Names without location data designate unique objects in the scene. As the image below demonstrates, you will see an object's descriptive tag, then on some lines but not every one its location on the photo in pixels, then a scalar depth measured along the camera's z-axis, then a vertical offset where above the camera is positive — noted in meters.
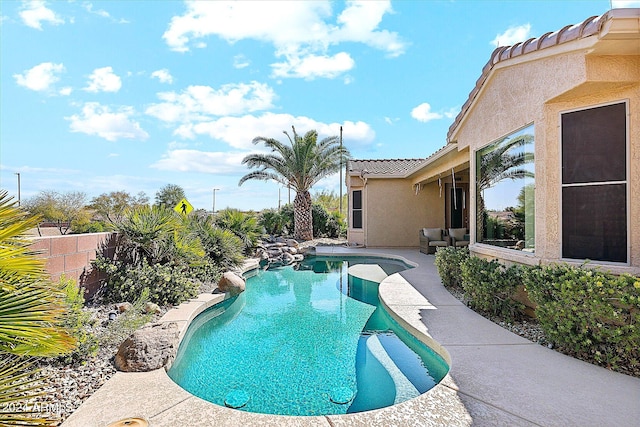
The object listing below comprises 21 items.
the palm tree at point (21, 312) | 2.32 -0.67
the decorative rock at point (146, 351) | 4.54 -1.78
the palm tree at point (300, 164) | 21.59 +3.51
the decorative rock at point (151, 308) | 7.08 -1.80
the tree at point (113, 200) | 35.25 +2.07
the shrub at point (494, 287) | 6.12 -1.24
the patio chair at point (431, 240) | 15.98 -0.95
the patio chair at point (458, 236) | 15.16 -0.73
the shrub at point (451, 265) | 8.59 -1.16
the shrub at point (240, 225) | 16.09 -0.25
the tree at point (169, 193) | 34.69 +2.70
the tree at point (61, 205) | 30.03 +1.39
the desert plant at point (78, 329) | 4.58 -1.50
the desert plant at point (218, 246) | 11.55 -0.88
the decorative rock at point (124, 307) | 6.77 -1.71
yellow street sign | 15.13 +0.57
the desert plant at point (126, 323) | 5.31 -1.76
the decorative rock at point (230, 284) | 9.59 -1.79
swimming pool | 4.41 -2.23
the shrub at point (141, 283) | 7.52 -1.39
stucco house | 4.97 +1.27
